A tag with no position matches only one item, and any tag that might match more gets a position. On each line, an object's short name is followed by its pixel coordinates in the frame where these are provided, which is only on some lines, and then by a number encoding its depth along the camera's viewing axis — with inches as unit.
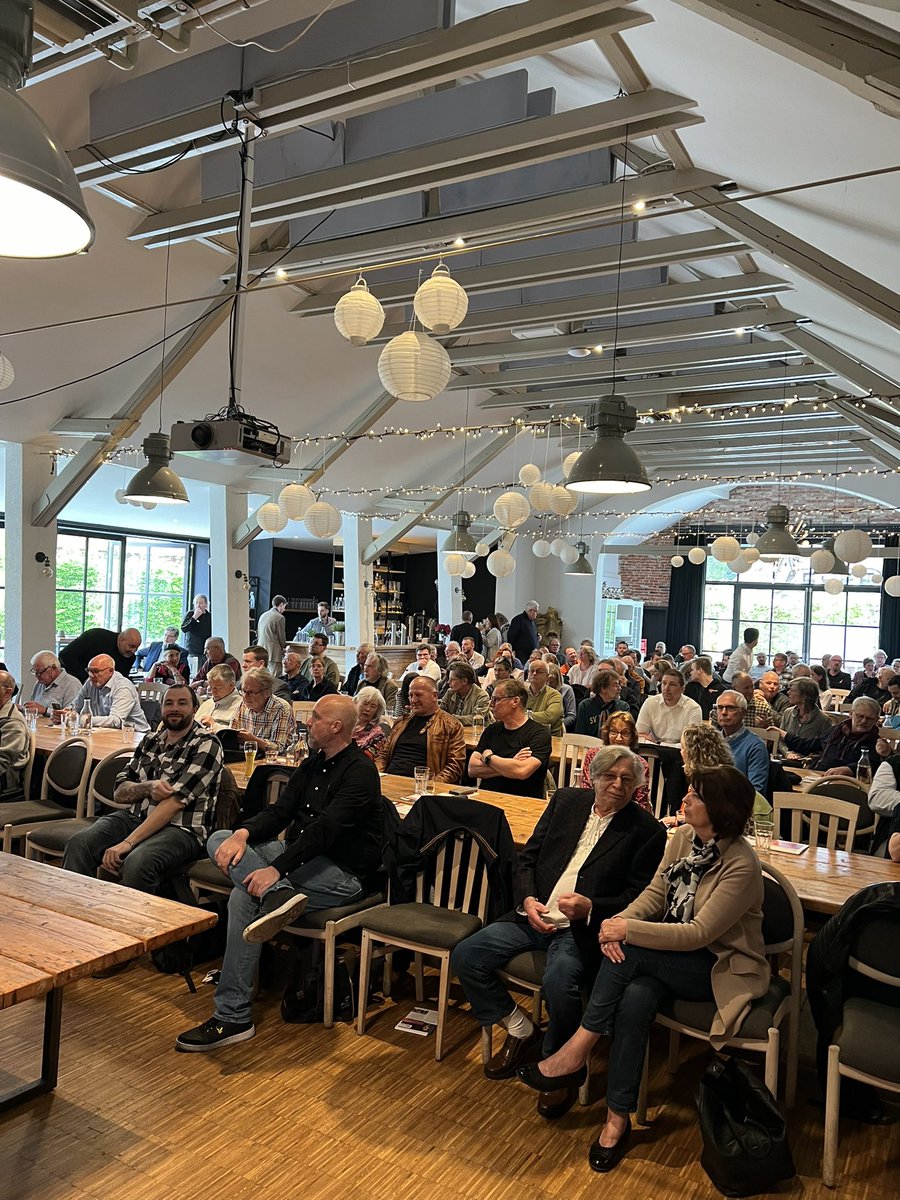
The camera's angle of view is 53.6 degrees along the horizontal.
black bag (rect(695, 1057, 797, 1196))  102.0
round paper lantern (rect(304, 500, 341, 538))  334.3
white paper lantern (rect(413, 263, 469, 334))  164.9
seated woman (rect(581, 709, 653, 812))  172.2
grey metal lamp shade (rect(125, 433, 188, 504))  224.2
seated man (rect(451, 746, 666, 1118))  124.1
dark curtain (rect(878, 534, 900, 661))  672.4
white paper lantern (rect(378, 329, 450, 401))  167.2
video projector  177.6
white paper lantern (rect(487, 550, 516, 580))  446.6
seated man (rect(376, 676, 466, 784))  200.1
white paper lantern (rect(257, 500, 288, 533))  349.7
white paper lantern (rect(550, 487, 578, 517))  334.0
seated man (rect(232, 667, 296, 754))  219.9
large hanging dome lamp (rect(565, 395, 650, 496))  159.5
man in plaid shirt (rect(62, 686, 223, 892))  157.9
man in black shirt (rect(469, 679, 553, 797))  193.0
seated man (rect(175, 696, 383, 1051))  136.6
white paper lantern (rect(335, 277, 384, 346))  180.5
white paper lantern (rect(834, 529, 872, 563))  324.5
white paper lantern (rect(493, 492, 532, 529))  349.1
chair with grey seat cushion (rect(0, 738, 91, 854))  189.8
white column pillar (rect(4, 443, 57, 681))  352.2
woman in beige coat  112.3
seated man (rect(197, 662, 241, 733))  239.3
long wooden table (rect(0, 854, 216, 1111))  90.7
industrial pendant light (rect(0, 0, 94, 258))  58.0
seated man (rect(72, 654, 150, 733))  251.4
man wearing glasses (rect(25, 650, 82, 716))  270.7
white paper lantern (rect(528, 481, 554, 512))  331.6
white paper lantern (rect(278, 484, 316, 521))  324.5
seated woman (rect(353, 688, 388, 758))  207.3
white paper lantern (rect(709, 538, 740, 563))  414.3
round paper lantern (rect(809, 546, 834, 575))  410.0
